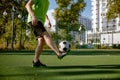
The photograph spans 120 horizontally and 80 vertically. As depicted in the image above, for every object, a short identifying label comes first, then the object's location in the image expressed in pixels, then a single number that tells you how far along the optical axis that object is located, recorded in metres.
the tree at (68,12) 19.51
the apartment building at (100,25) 65.57
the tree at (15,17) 15.74
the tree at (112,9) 16.24
